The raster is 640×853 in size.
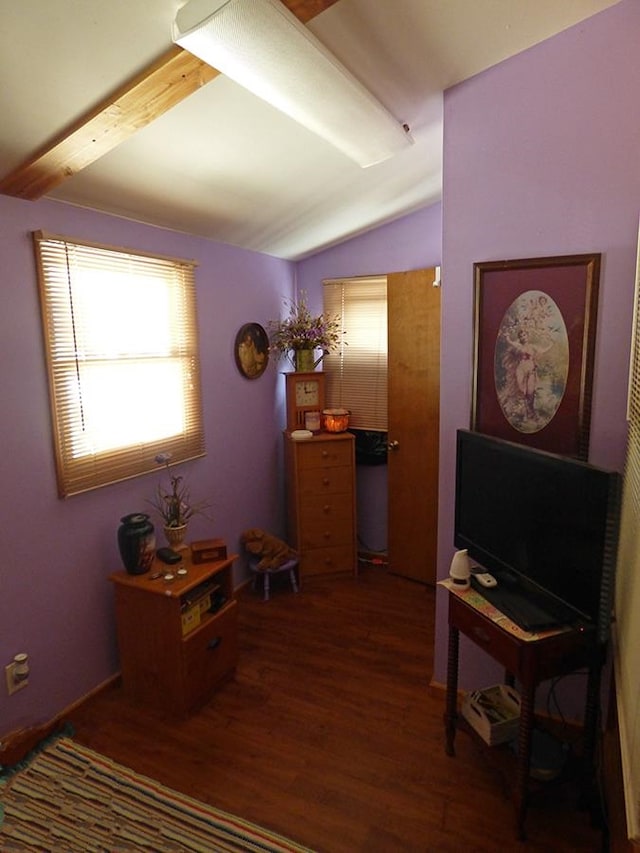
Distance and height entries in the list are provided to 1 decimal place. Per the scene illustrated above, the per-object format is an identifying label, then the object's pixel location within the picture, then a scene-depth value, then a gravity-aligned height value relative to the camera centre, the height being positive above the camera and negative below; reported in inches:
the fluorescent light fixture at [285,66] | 46.9 +33.2
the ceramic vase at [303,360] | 136.3 -0.7
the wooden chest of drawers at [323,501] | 132.0 -39.5
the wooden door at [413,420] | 124.6 -17.2
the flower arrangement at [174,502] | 98.0 -29.6
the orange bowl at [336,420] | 136.8 -17.7
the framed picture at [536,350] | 71.3 +0.4
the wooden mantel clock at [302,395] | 137.4 -10.6
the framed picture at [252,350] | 126.1 +2.3
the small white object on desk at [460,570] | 73.9 -32.8
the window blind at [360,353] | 140.9 +1.0
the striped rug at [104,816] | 62.9 -61.7
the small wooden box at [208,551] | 92.5 -36.3
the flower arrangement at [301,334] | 134.4 +6.7
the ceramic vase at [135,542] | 86.0 -32.0
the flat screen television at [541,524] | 56.8 -23.0
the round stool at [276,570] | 125.5 -54.7
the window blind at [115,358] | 79.8 +0.6
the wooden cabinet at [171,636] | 83.3 -48.6
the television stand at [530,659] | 60.5 -39.4
